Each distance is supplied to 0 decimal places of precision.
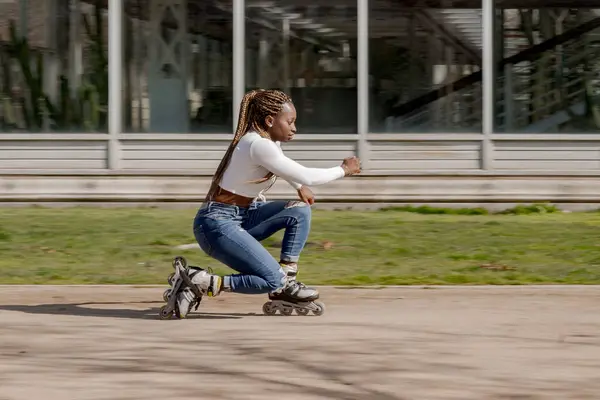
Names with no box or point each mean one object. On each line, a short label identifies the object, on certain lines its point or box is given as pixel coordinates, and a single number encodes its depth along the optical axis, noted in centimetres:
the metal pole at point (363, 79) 1820
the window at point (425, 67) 1831
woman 861
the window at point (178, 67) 1841
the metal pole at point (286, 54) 1839
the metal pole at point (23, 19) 1838
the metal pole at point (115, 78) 1830
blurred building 1828
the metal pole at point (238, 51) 1822
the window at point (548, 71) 1831
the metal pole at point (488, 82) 1819
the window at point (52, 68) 1839
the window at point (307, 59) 1834
